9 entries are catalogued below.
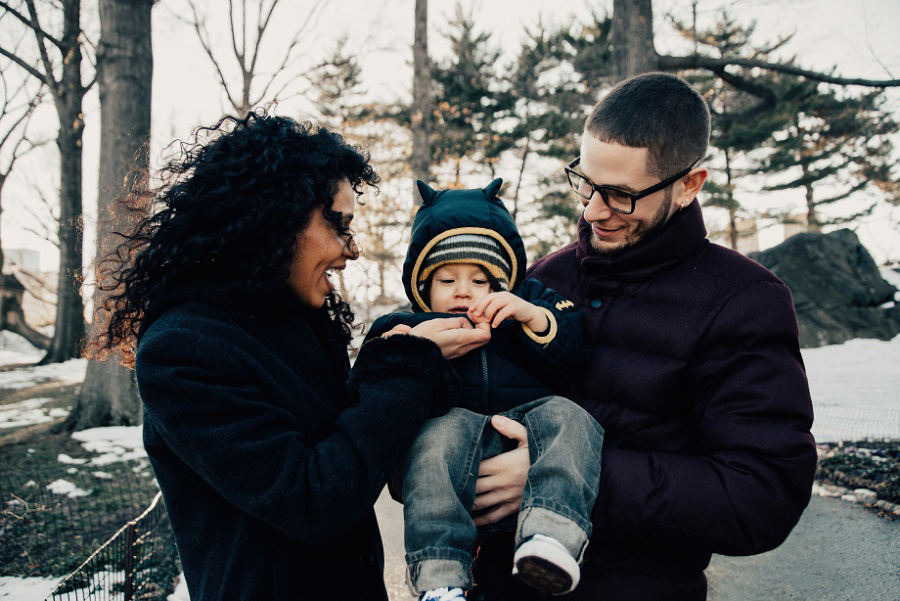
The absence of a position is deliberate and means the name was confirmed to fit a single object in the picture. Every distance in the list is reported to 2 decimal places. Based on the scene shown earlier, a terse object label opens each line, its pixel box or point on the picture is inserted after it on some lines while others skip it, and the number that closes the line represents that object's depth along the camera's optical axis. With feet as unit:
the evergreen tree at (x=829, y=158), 60.80
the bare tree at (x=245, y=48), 44.32
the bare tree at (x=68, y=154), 38.01
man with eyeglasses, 4.53
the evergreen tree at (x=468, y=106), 61.00
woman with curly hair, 4.25
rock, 34.50
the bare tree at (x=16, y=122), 59.03
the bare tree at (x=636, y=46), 20.58
